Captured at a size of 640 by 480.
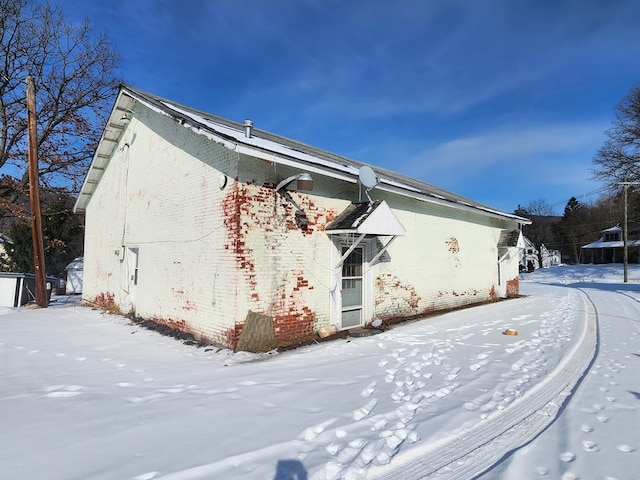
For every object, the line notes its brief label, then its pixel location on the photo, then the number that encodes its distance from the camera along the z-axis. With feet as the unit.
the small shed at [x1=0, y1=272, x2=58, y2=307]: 46.91
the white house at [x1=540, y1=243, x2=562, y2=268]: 216.88
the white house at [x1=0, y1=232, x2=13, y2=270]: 80.22
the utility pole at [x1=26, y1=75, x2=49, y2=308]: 40.32
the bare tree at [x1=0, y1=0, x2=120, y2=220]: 57.88
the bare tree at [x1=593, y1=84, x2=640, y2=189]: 86.38
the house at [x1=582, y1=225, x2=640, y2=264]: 149.07
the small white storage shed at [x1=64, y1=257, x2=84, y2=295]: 91.10
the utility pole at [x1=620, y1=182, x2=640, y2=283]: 82.90
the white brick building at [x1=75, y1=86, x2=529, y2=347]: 21.58
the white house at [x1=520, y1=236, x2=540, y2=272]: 185.10
